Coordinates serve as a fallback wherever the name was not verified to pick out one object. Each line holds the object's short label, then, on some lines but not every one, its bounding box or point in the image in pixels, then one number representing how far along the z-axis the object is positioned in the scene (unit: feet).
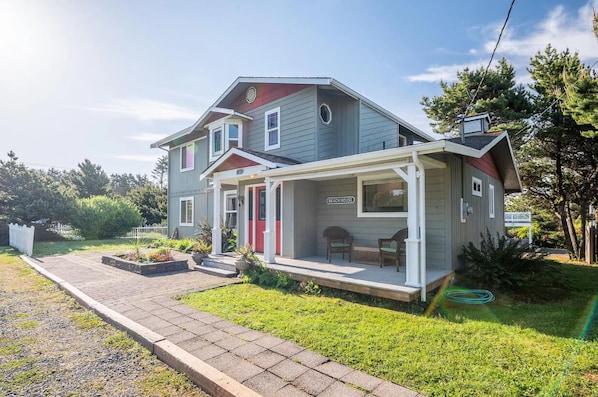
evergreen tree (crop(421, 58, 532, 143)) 49.75
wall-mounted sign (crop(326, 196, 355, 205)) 27.30
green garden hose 17.85
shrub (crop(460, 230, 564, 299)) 20.16
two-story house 21.30
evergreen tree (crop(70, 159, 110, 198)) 130.11
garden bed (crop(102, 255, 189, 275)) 26.44
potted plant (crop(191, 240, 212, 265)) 29.07
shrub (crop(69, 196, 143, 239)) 60.39
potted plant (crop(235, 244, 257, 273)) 23.91
